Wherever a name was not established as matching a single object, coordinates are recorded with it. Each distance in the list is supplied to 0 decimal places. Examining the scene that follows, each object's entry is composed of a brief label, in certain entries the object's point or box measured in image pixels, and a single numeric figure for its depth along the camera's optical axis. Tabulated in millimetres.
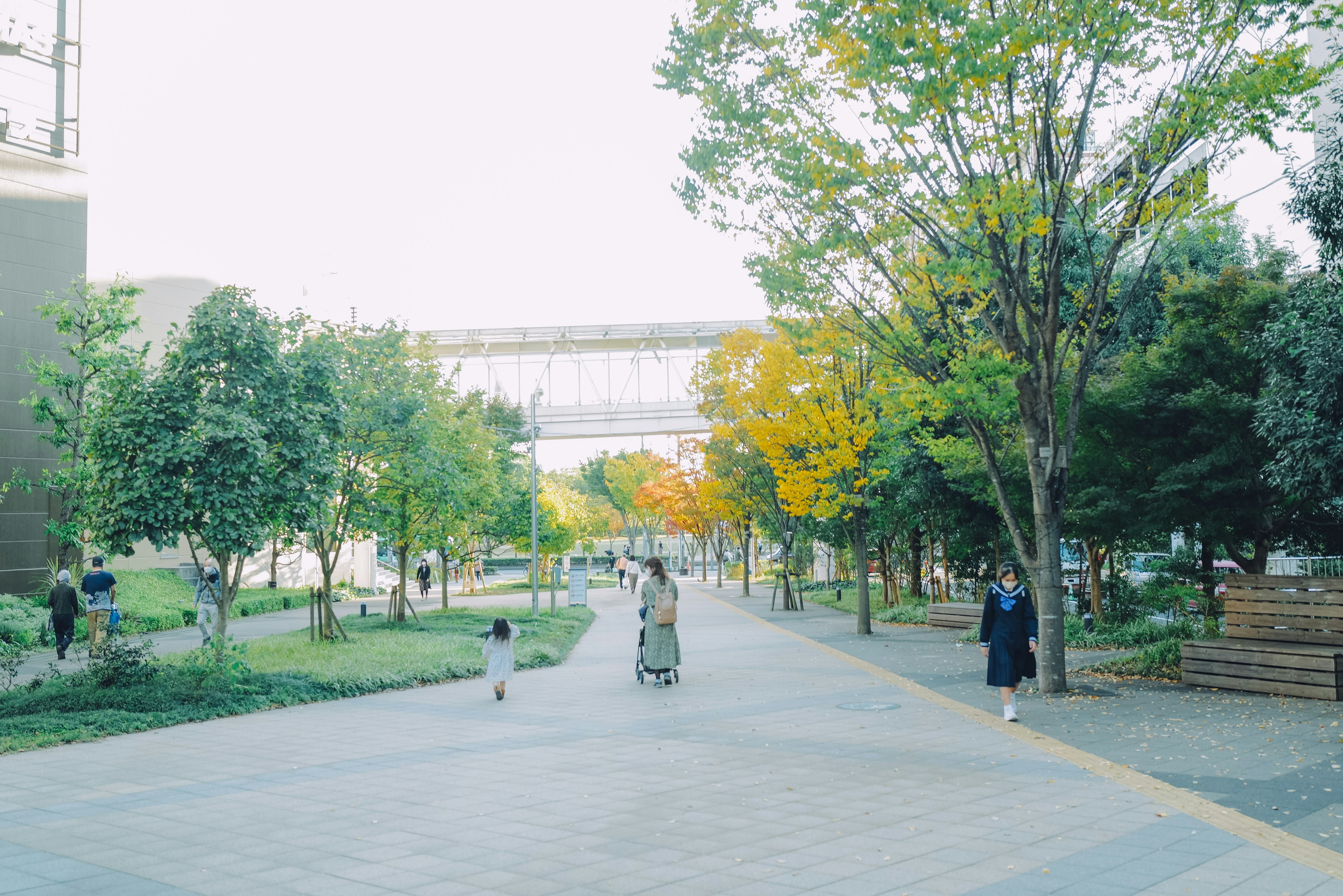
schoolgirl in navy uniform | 9992
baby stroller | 13281
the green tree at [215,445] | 11523
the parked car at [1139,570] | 23503
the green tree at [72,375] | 21109
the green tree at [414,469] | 18625
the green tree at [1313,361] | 10125
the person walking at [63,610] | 17000
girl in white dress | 12344
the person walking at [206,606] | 18000
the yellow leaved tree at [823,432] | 19375
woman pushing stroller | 13305
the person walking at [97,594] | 16547
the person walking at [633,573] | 42625
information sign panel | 30312
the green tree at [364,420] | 18156
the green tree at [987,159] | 10062
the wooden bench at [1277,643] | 10766
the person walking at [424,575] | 40719
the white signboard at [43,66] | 24000
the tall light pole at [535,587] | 26031
